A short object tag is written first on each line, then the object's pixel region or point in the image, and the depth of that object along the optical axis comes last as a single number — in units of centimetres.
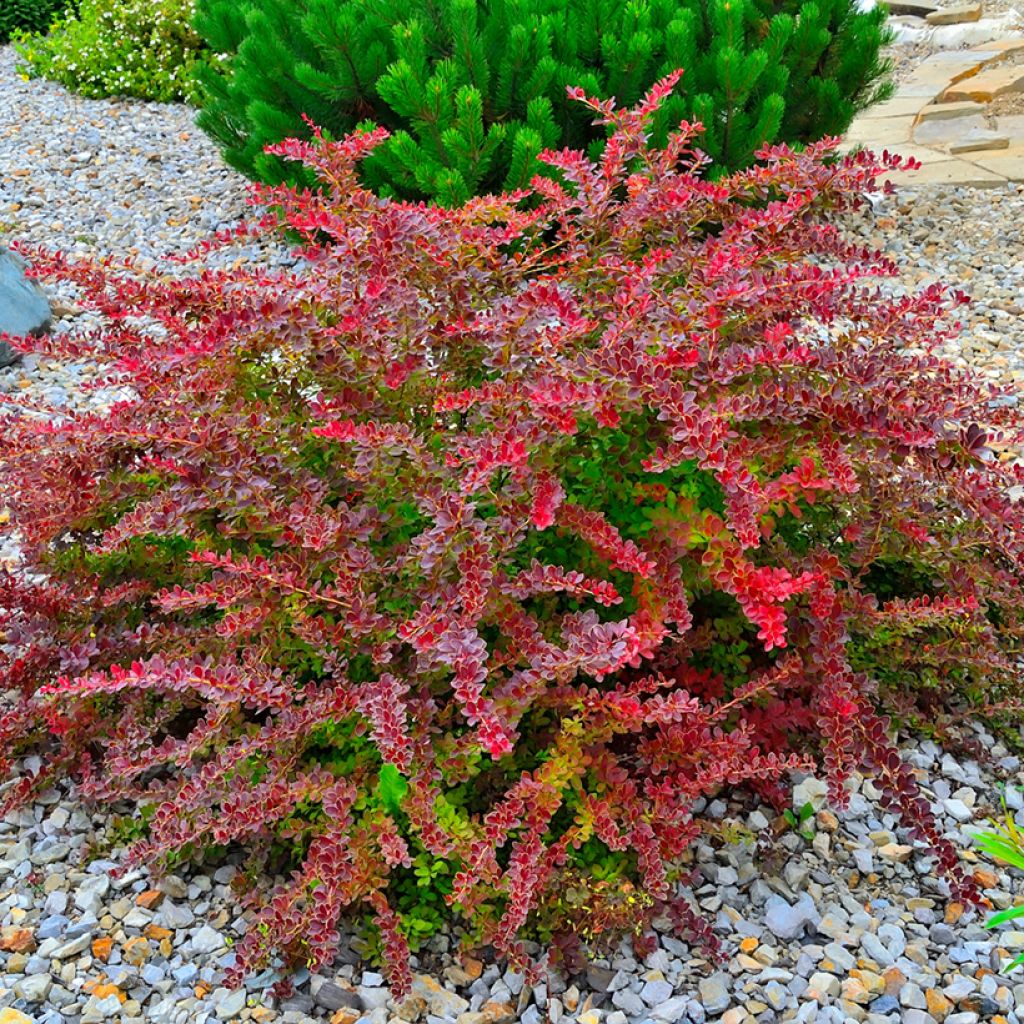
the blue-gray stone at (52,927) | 197
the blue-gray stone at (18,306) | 437
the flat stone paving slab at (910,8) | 1020
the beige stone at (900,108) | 745
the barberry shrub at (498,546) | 183
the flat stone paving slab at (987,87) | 719
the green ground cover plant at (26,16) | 1005
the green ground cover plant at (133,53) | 756
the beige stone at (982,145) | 636
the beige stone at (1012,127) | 651
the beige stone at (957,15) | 985
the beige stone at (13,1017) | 180
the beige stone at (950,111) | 697
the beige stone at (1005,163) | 589
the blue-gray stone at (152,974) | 190
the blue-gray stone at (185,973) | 189
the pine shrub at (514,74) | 452
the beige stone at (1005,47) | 846
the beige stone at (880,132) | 684
